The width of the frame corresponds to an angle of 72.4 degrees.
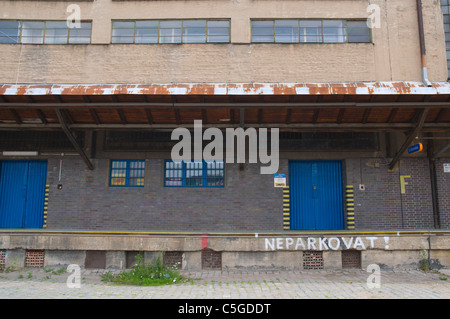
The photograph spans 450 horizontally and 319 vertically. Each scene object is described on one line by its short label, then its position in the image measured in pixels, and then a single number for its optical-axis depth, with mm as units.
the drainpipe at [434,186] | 11539
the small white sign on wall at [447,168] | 11781
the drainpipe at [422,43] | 10875
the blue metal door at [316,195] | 12000
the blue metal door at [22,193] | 12203
